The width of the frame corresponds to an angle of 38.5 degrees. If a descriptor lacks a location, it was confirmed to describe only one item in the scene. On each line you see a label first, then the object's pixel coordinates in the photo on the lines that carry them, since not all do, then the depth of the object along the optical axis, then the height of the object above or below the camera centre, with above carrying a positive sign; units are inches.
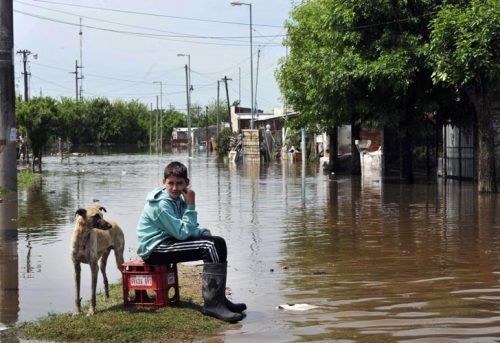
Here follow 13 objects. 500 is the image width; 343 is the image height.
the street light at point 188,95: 2898.6 +251.1
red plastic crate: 265.1 -48.1
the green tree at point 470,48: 683.4 +100.7
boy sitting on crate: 263.1 -32.4
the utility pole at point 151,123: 4988.7 +217.5
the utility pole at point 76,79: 4530.0 +492.7
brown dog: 269.0 -33.2
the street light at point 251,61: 2073.1 +271.5
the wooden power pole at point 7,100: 646.5 +51.9
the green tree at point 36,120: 1391.5 +68.1
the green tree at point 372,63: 818.8 +103.8
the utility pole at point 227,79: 3476.9 +362.6
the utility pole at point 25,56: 2863.7 +410.6
